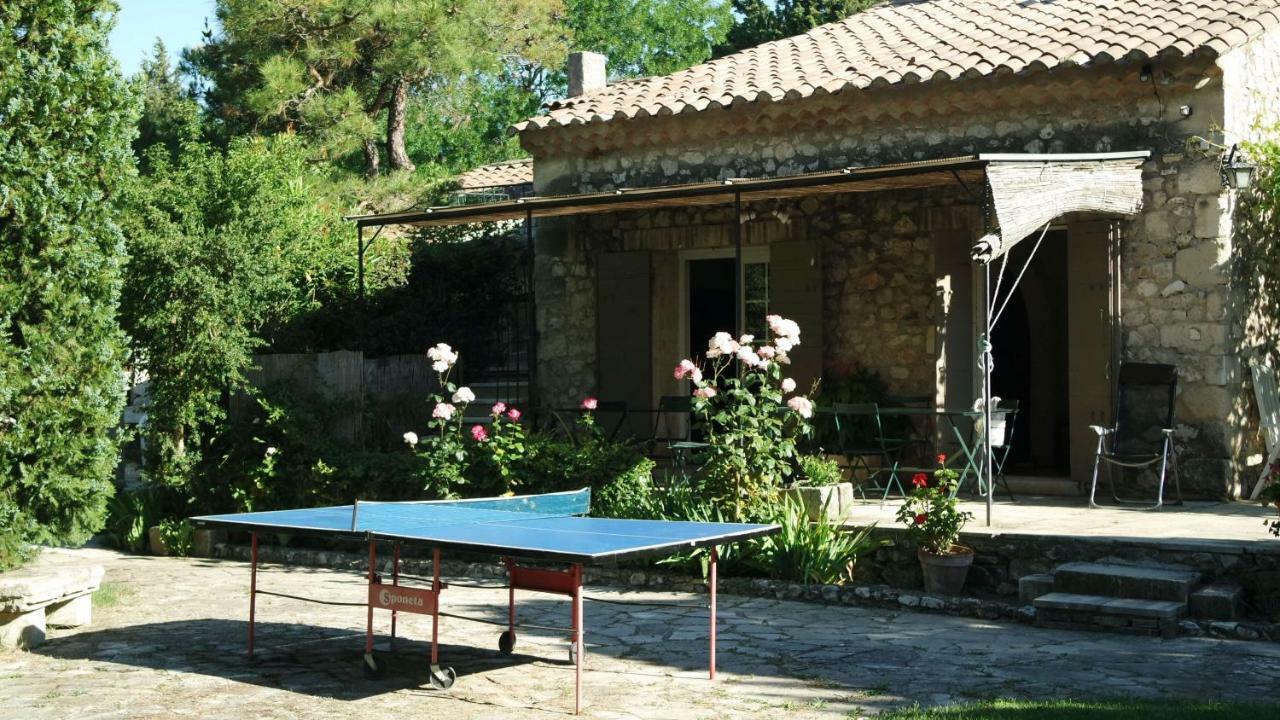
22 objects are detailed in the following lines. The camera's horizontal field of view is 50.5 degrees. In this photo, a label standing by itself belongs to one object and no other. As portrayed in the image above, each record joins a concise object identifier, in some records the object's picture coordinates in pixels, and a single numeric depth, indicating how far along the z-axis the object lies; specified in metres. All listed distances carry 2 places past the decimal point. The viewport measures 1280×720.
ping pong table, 5.38
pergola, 8.86
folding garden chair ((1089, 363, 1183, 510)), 9.86
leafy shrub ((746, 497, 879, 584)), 8.41
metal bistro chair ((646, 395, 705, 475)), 10.12
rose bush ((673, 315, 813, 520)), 8.88
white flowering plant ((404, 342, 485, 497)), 9.97
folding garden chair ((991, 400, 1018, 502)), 9.54
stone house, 10.02
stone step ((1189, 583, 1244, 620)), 7.15
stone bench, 6.82
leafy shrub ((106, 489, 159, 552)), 11.34
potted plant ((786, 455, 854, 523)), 8.97
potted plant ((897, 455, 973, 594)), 8.05
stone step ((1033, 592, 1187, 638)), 7.04
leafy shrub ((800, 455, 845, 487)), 9.36
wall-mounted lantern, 9.62
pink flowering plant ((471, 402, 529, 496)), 9.97
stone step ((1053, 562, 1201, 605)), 7.27
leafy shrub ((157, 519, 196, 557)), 11.06
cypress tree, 6.96
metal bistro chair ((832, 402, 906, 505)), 10.66
